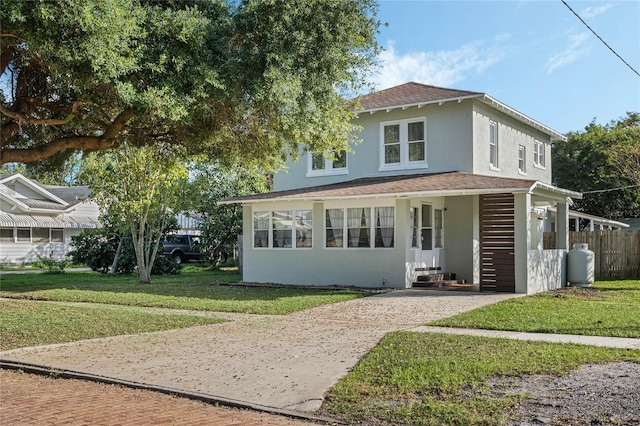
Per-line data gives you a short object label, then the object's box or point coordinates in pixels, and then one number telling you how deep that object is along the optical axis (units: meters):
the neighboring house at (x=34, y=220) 35.22
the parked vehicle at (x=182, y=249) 35.66
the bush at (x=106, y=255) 27.56
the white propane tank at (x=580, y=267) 19.48
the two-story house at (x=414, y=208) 17.70
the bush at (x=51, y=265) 28.58
